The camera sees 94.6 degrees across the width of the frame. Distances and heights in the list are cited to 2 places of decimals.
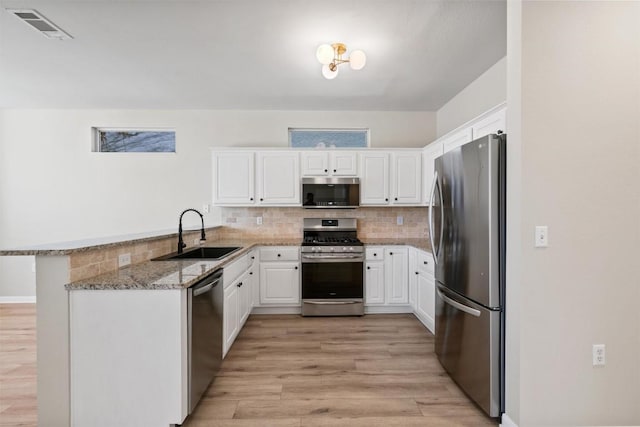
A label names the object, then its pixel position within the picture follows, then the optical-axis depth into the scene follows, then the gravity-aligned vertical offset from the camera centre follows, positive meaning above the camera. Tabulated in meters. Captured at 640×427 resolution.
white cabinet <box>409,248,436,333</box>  3.04 -0.77
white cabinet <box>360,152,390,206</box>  3.89 +0.50
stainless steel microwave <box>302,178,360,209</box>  3.84 +0.30
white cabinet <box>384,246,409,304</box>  3.66 -0.74
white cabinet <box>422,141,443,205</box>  3.54 +0.64
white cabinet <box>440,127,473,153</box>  2.62 +0.75
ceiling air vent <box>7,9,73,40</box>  2.14 +1.48
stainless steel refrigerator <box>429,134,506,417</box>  1.79 -0.34
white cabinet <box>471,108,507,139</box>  2.09 +0.70
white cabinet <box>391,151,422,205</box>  3.91 +0.51
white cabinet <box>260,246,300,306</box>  3.66 -0.79
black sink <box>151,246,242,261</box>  2.70 -0.37
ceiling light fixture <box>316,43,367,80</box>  2.28 +1.26
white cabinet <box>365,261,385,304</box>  3.65 -0.86
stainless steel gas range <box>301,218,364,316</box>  3.58 -0.78
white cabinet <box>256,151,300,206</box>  3.87 +0.52
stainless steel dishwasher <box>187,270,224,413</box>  1.74 -0.76
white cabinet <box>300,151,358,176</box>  3.86 +0.69
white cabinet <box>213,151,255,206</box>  3.85 +0.51
